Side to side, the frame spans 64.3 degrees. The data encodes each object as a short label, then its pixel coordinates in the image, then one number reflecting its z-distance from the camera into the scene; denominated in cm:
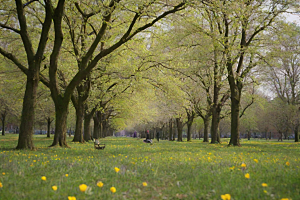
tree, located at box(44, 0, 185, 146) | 1216
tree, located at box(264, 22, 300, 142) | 3597
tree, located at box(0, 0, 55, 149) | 1197
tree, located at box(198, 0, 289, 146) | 1630
